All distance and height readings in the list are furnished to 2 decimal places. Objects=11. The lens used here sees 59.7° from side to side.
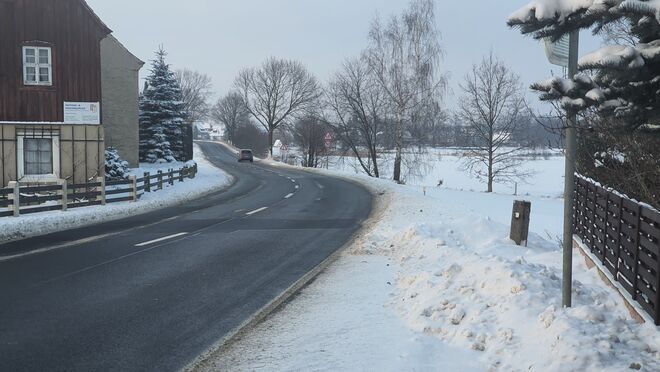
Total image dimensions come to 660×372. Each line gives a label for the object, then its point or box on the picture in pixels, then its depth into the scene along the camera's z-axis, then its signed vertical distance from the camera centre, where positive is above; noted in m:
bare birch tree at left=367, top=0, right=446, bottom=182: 37.88 +5.49
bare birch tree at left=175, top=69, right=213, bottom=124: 113.47 +10.94
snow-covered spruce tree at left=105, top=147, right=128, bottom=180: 27.30 -0.98
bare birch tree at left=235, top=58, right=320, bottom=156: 85.75 +9.01
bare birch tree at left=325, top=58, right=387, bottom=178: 41.72 +3.08
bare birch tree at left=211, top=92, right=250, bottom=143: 113.12 +7.17
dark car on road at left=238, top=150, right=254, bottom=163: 72.75 -0.89
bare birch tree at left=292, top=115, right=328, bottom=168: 62.44 +1.13
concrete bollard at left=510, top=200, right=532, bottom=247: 10.43 -1.25
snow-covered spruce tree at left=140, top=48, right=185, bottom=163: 41.47 +2.41
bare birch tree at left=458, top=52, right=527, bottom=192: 40.88 +2.51
